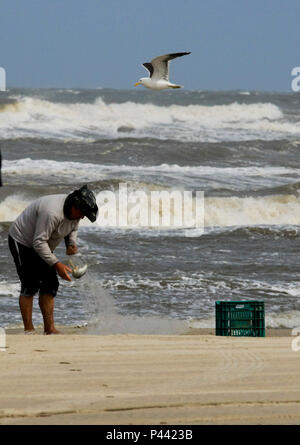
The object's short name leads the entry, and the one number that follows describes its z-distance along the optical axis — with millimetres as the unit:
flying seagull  28462
